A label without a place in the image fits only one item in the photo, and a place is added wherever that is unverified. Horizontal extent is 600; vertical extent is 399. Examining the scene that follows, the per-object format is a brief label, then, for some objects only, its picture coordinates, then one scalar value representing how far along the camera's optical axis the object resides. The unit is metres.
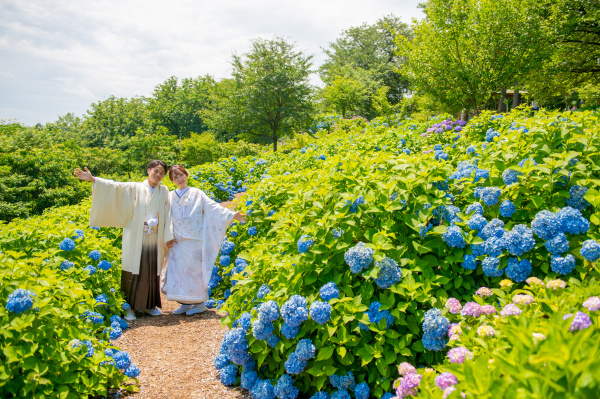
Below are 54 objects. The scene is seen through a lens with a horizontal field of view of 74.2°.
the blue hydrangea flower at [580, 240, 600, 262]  1.96
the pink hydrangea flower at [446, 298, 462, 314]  2.05
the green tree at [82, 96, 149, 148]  40.91
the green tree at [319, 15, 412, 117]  35.75
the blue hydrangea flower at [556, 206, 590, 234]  2.14
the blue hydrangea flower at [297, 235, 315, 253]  2.54
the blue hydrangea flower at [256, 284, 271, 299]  2.66
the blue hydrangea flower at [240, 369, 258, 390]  2.62
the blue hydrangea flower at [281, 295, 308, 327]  2.28
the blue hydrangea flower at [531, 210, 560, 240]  2.15
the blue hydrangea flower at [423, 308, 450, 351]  2.07
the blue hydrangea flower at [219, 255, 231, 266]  4.59
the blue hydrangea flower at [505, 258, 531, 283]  2.18
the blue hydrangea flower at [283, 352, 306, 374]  2.26
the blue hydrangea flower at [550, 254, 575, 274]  2.07
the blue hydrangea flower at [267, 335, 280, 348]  2.44
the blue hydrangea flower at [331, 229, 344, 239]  2.59
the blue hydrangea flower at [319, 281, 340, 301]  2.31
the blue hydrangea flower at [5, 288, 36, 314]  1.99
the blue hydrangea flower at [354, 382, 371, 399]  2.21
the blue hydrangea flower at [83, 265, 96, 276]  3.37
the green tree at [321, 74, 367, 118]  22.28
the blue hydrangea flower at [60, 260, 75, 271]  3.18
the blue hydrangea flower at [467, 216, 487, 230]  2.40
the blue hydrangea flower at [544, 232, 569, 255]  2.10
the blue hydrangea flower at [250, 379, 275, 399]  2.46
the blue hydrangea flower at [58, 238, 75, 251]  3.34
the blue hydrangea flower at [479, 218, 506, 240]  2.29
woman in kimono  4.62
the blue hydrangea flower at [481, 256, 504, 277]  2.22
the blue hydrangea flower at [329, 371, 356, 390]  2.26
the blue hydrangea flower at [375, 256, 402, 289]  2.25
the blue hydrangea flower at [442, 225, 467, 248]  2.34
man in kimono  4.43
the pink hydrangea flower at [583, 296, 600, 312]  1.45
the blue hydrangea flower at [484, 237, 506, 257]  2.22
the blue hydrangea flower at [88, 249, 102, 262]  3.65
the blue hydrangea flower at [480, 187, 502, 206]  2.50
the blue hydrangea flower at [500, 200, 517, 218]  2.42
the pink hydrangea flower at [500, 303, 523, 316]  1.69
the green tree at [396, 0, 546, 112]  9.82
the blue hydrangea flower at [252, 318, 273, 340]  2.38
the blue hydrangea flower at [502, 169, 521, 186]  2.49
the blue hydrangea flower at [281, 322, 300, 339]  2.33
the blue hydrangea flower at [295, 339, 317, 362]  2.23
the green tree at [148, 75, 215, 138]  37.19
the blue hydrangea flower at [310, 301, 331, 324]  2.20
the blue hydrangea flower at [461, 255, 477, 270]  2.32
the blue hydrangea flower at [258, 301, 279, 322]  2.36
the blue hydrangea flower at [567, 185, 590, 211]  2.36
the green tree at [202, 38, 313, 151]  18.20
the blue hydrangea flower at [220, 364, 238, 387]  2.80
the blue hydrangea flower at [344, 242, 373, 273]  2.28
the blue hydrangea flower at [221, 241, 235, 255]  4.55
